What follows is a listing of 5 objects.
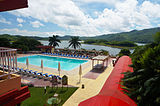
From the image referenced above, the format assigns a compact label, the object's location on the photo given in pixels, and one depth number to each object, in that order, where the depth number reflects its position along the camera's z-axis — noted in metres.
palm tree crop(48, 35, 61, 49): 36.41
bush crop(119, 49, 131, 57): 22.20
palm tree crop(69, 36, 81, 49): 35.09
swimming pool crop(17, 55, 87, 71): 19.31
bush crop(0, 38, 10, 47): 27.67
